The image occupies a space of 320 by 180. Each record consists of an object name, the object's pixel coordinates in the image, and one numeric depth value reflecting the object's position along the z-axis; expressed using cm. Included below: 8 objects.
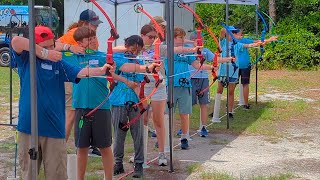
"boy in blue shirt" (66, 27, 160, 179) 504
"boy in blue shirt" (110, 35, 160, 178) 570
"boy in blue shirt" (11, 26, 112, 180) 425
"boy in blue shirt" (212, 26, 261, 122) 958
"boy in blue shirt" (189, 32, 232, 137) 830
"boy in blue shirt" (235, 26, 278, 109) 1081
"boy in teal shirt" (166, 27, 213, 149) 733
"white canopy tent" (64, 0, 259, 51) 712
